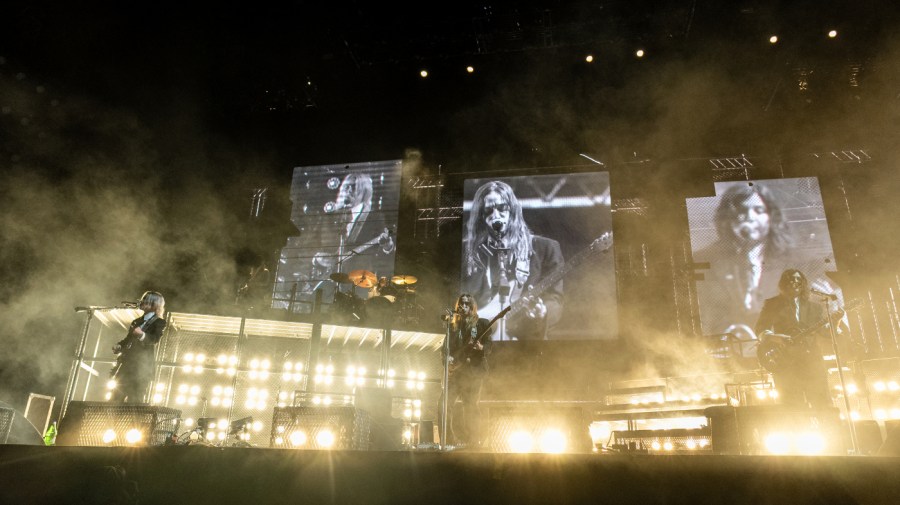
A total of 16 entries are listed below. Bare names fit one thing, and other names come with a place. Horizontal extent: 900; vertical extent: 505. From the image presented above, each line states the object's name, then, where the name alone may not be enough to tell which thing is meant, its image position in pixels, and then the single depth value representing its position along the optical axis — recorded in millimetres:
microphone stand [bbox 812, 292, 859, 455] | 4006
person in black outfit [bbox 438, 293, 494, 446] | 5430
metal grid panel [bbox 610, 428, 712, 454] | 6203
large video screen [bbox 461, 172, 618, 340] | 9992
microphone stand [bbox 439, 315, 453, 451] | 4047
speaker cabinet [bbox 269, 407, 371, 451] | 4238
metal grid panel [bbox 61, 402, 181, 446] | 4461
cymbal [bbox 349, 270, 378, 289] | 10133
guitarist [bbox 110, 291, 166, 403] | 5641
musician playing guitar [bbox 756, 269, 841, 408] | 4809
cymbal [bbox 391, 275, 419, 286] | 10094
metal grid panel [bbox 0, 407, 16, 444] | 3869
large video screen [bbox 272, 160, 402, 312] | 11375
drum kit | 9289
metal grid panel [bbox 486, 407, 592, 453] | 4105
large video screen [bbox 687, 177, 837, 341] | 9484
